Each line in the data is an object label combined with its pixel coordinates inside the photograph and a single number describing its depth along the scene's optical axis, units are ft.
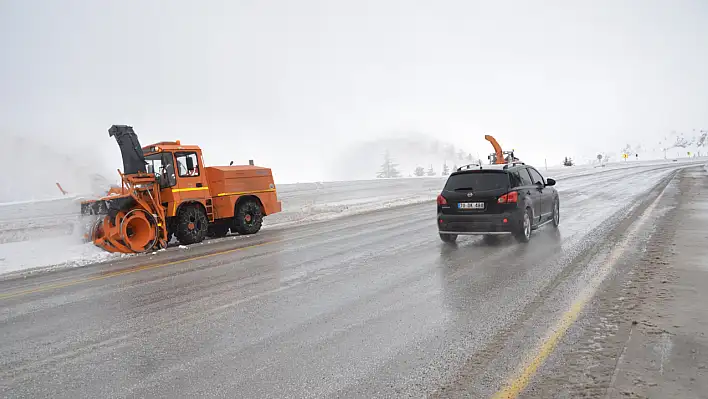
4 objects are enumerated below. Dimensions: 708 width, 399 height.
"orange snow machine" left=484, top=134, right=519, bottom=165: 110.63
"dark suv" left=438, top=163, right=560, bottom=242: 31.01
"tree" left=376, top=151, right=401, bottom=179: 284.00
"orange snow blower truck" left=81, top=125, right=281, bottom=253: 36.68
